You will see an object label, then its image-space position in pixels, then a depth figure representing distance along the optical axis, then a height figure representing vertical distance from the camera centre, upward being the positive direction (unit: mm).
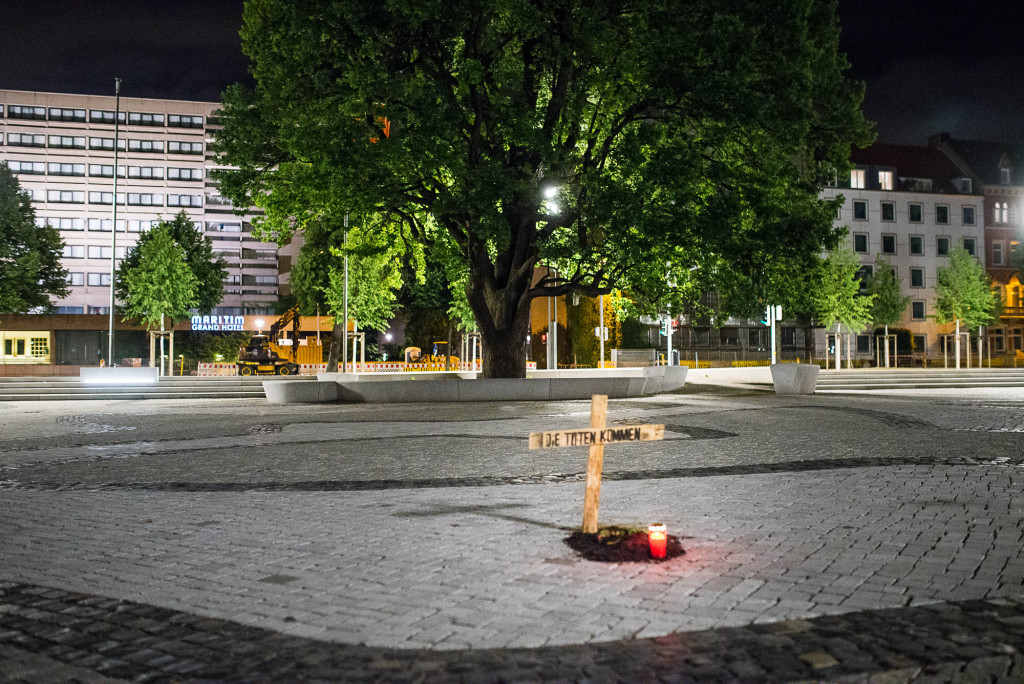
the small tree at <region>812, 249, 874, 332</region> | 48406 +3165
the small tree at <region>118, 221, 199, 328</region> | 44406 +3966
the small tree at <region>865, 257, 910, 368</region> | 56469 +3699
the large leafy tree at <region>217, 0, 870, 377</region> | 20609 +5961
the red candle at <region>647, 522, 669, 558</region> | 5723 -1268
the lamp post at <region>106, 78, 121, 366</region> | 37156 +4196
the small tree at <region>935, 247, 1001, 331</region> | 58125 +4080
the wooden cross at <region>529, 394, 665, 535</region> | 6258 -621
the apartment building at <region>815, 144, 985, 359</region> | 68688 +11077
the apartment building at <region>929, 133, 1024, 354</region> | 70938 +12166
